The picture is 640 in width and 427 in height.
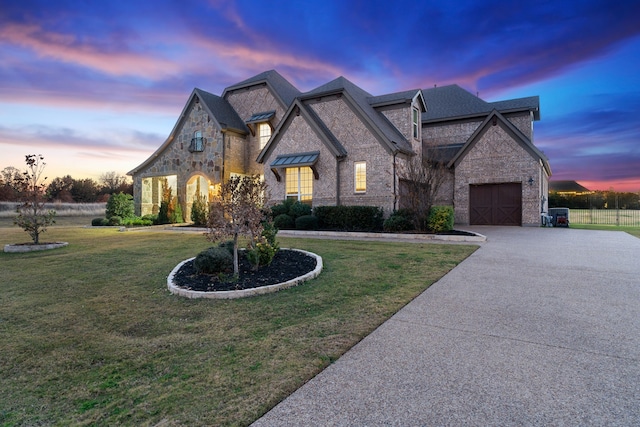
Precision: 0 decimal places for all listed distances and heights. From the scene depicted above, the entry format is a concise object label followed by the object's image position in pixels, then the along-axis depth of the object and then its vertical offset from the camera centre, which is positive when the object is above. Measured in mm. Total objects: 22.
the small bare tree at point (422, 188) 14828 +890
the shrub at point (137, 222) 21609 -1012
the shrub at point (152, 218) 22453 -772
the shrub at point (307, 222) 16625 -816
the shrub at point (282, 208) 18016 -73
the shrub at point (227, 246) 7424 -955
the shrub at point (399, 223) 15234 -804
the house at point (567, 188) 38278 +2380
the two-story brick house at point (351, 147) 18172 +3792
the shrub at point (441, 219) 14289 -586
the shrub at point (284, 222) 17188 -832
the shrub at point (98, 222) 22798 -1094
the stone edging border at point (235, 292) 5551 -1515
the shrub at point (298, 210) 17484 -185
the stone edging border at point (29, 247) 11414 -1485
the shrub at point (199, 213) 20062 -381
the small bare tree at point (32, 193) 12344 +579
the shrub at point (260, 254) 7113 -1087
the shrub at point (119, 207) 23078 +25
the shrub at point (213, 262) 6633 -1153
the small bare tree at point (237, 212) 6629 -109
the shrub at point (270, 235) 7809 -699
